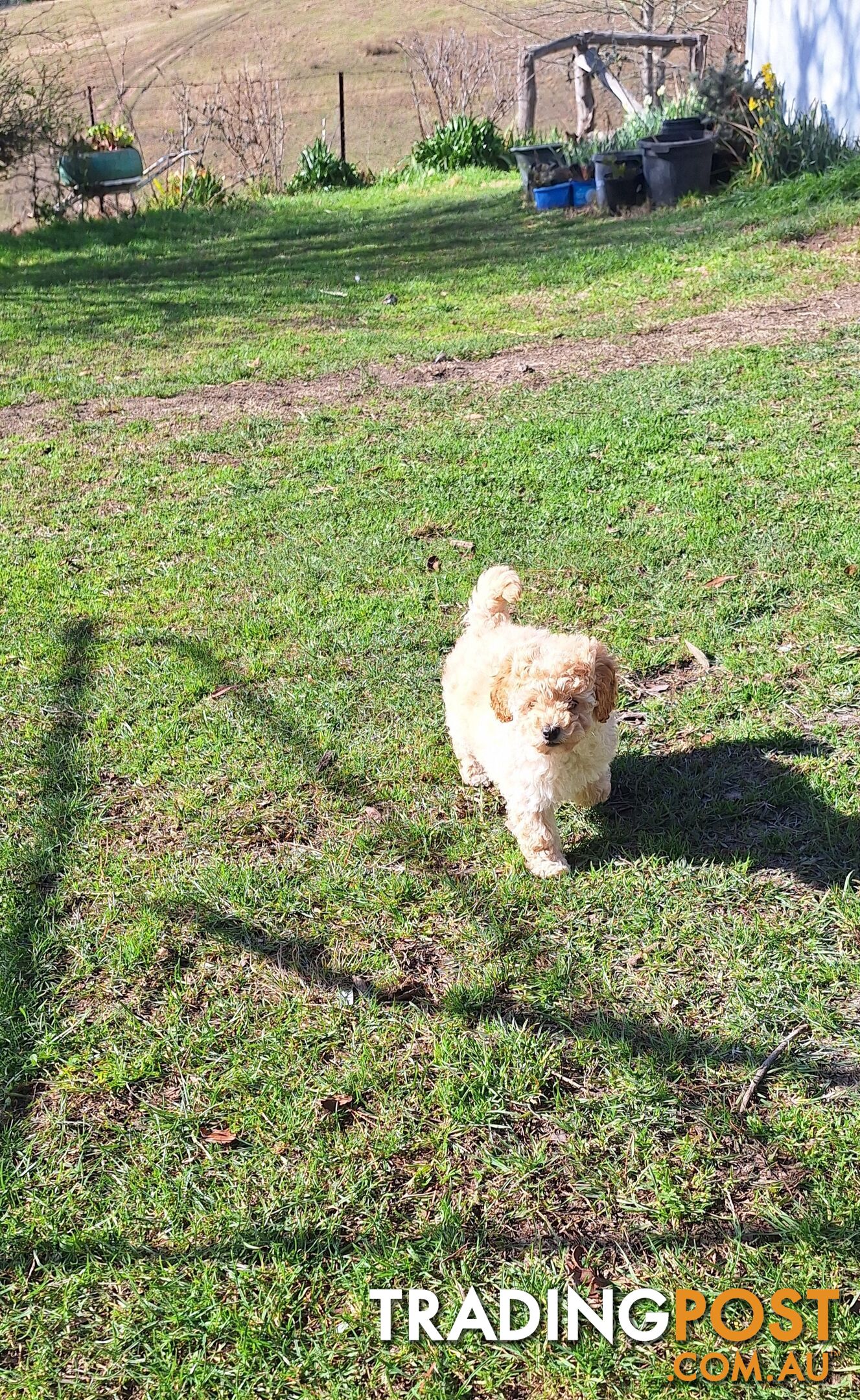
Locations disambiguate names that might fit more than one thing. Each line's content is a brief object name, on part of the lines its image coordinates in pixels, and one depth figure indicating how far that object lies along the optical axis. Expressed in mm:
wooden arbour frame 16391
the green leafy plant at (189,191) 17422
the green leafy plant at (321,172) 19641
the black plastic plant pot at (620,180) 12445
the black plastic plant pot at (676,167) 11906
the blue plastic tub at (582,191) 13383
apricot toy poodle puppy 3016
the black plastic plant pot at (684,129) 12523
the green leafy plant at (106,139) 16453
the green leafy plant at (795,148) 11172
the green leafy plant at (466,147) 19469
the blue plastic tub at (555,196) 13508
